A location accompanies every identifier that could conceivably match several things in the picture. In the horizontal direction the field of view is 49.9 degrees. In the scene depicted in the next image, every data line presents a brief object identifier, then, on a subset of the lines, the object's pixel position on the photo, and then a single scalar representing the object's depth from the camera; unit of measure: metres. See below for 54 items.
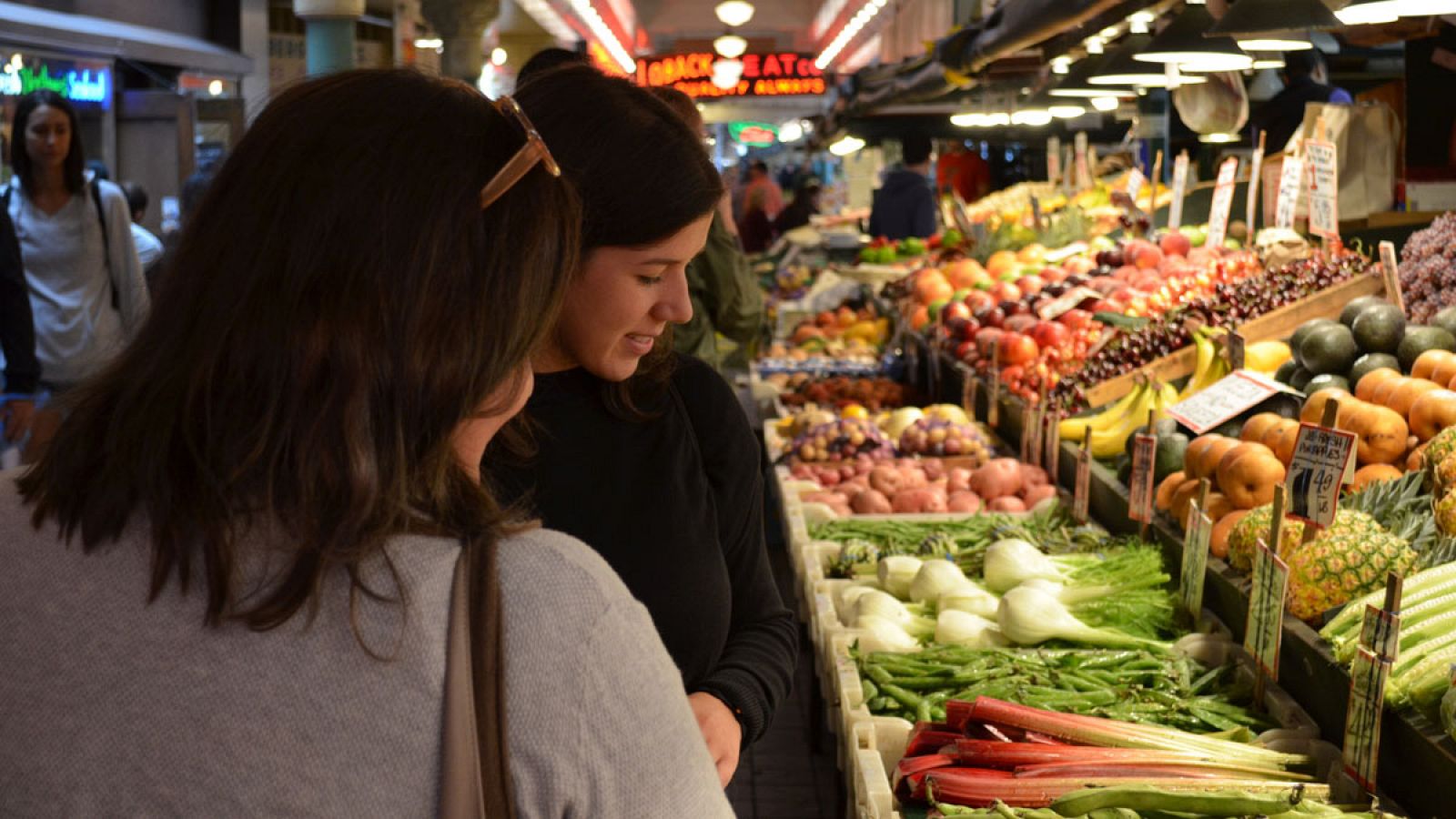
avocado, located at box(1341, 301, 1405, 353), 4.20
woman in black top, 1.90
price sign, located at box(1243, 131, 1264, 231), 6.15
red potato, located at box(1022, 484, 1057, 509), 5.10
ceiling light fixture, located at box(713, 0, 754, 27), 18.94
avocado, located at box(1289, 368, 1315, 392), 4.40
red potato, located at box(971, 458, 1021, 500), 5.24
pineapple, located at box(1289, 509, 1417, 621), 2.88
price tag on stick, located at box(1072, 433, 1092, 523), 4.57
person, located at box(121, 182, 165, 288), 7.43
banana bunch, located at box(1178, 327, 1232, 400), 5.02
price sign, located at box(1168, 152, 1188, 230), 7.29
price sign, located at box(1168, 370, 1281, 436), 4.15
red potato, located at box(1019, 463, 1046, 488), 5.26
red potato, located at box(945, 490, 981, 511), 5.24
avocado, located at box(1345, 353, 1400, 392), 4.11
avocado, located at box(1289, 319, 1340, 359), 4.41
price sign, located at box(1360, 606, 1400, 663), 2.34
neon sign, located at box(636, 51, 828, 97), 21.27
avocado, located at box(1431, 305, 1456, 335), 4.14
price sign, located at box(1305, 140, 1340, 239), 5.32
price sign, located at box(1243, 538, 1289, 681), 2.79
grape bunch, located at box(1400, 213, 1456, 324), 4.52
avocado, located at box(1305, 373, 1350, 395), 4.16
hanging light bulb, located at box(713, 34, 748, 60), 20.94
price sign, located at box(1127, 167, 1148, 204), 8.02
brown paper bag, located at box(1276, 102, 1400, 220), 6.39
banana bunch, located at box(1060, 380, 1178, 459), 5.03
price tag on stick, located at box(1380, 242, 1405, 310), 4.55
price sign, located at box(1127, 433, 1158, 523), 3.83
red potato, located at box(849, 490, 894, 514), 5.42
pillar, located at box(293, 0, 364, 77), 9.95
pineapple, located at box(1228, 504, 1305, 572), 3.25
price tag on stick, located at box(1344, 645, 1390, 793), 2.38
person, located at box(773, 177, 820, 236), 18.94
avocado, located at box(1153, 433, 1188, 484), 4.21
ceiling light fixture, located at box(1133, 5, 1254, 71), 5.06
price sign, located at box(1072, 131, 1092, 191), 10.99
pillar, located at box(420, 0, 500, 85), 11.80
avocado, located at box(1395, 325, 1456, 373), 4.05
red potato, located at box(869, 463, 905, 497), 5.59
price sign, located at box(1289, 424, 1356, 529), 2.84
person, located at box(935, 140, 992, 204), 16.61
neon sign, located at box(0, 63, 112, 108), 10.24
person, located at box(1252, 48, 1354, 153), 7.97
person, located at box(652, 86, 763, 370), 5.11
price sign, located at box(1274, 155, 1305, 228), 5.71
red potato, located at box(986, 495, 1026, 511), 5.08
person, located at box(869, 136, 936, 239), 13.01
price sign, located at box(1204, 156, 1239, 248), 6.25
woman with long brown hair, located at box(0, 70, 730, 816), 1.03
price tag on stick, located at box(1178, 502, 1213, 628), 3.38
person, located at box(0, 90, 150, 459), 5.94
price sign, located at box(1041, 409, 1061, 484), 5.29
